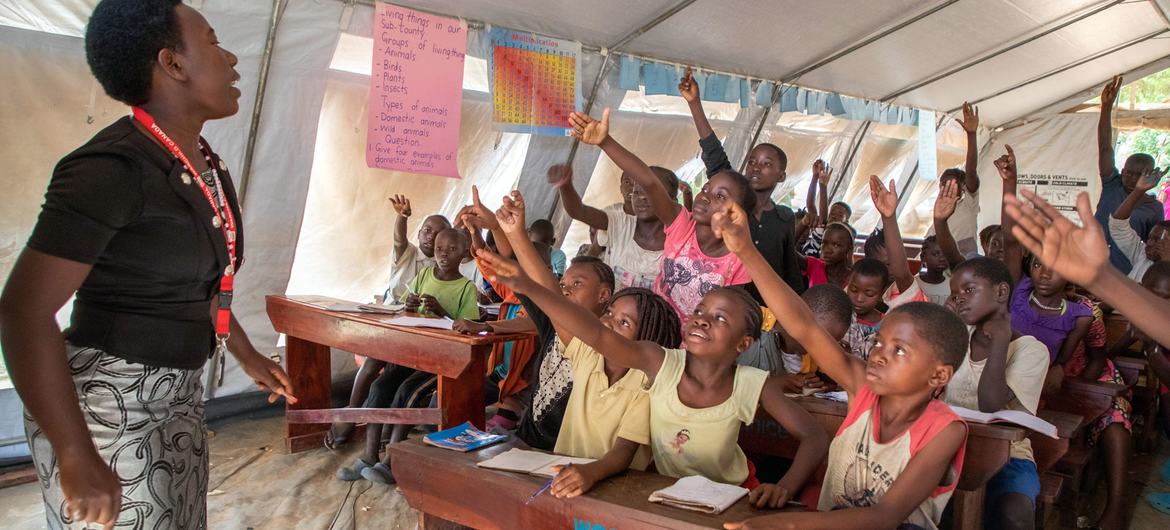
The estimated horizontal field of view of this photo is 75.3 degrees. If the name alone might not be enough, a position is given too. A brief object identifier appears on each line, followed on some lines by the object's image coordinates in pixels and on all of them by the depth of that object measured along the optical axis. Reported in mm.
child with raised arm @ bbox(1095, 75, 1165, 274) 5309
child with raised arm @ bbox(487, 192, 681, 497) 2279
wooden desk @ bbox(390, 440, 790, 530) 1730
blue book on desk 2236
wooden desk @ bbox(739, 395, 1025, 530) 2178
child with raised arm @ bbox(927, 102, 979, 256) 4809
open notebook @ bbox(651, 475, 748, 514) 1725
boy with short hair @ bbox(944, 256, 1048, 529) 2469
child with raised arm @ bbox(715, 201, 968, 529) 1869
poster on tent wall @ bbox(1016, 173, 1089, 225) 8781
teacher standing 1140
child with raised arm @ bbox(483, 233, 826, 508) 2189
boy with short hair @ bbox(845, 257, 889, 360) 3268
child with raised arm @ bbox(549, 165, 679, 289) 3414
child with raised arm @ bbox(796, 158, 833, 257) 5223
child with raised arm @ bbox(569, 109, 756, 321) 3006
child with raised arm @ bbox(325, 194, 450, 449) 4227
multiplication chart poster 4430
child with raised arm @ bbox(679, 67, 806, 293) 3422
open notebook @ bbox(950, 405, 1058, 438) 2328
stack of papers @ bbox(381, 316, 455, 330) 3457
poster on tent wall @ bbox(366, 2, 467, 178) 3855
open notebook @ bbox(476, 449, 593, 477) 1990
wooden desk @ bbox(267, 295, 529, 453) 3223
